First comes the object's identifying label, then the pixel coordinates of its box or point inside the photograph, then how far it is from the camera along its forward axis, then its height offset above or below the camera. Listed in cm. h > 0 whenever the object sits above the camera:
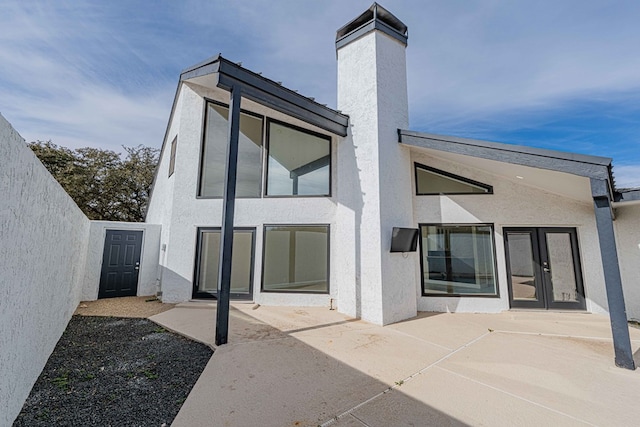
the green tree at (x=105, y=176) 1694 +477
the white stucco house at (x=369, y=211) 590 +99
